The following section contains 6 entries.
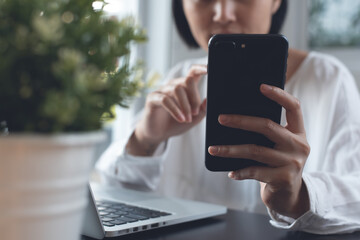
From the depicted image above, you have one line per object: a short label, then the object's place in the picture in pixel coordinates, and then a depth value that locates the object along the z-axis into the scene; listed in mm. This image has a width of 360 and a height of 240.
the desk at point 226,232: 559
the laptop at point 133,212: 517
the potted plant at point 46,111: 264
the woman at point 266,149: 597
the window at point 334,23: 1702
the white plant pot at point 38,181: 272
